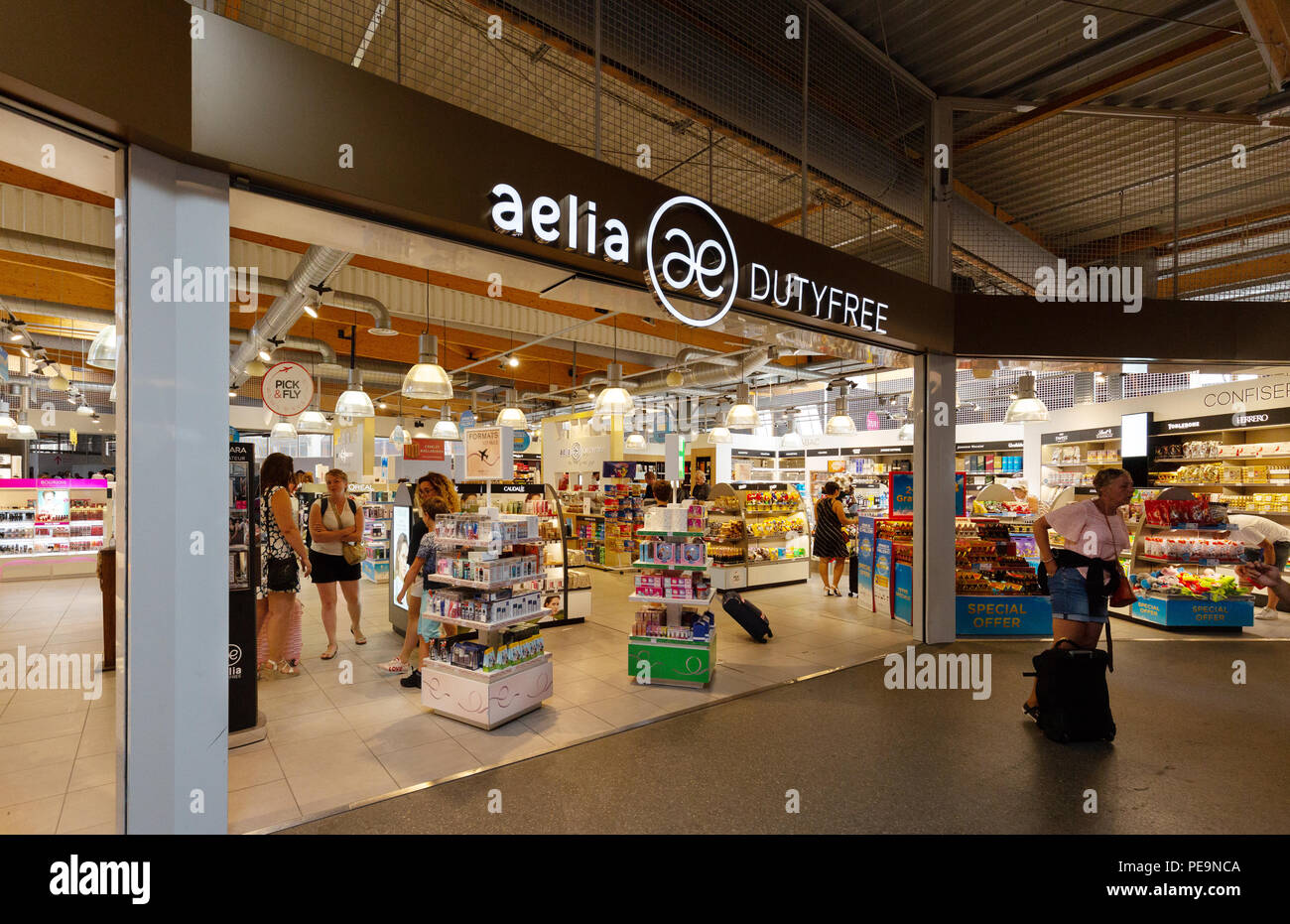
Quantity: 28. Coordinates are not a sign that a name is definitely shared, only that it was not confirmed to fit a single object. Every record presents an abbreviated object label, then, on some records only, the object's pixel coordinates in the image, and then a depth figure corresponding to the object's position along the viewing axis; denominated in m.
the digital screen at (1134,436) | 10.27
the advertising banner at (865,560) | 8.44
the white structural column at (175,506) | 2.48
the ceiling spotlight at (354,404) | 7.03
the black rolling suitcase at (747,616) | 6.48
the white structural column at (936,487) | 6.58
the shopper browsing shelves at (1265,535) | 6.23
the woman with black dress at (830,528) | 9.02
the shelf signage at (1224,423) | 8.21
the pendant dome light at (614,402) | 7.90
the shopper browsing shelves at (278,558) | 5.02
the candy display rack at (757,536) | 9.57
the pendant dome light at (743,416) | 9.01
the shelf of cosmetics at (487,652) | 4.31
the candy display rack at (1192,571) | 7.02
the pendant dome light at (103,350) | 4.47
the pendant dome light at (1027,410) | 7.69
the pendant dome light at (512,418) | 10.04
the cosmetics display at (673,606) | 5.19
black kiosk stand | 3.95
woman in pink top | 4.35
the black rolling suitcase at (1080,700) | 4.13
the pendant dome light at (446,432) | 10.19
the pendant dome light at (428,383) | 6.06
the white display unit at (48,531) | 10.22
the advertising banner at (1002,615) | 6.89
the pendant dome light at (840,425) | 10.42
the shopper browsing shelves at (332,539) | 5.86
